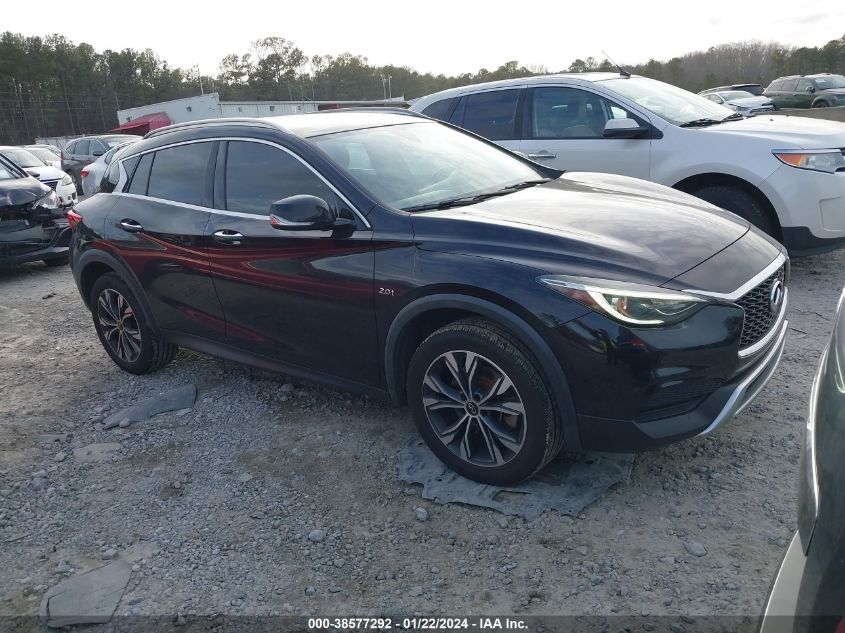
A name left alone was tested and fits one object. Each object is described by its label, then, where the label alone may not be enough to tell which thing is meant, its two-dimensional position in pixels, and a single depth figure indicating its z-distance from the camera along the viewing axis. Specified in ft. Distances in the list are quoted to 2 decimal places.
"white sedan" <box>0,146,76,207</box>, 30.91
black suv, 9.09
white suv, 18.04
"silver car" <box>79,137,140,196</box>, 33.43
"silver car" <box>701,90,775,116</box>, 81.31
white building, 112.27
